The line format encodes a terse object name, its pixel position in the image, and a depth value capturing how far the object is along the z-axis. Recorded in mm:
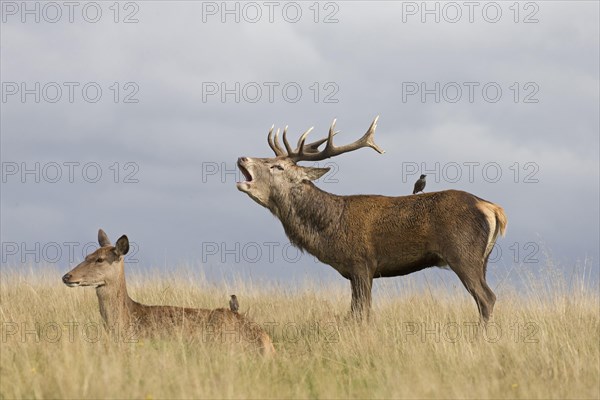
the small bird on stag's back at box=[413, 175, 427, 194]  26641
